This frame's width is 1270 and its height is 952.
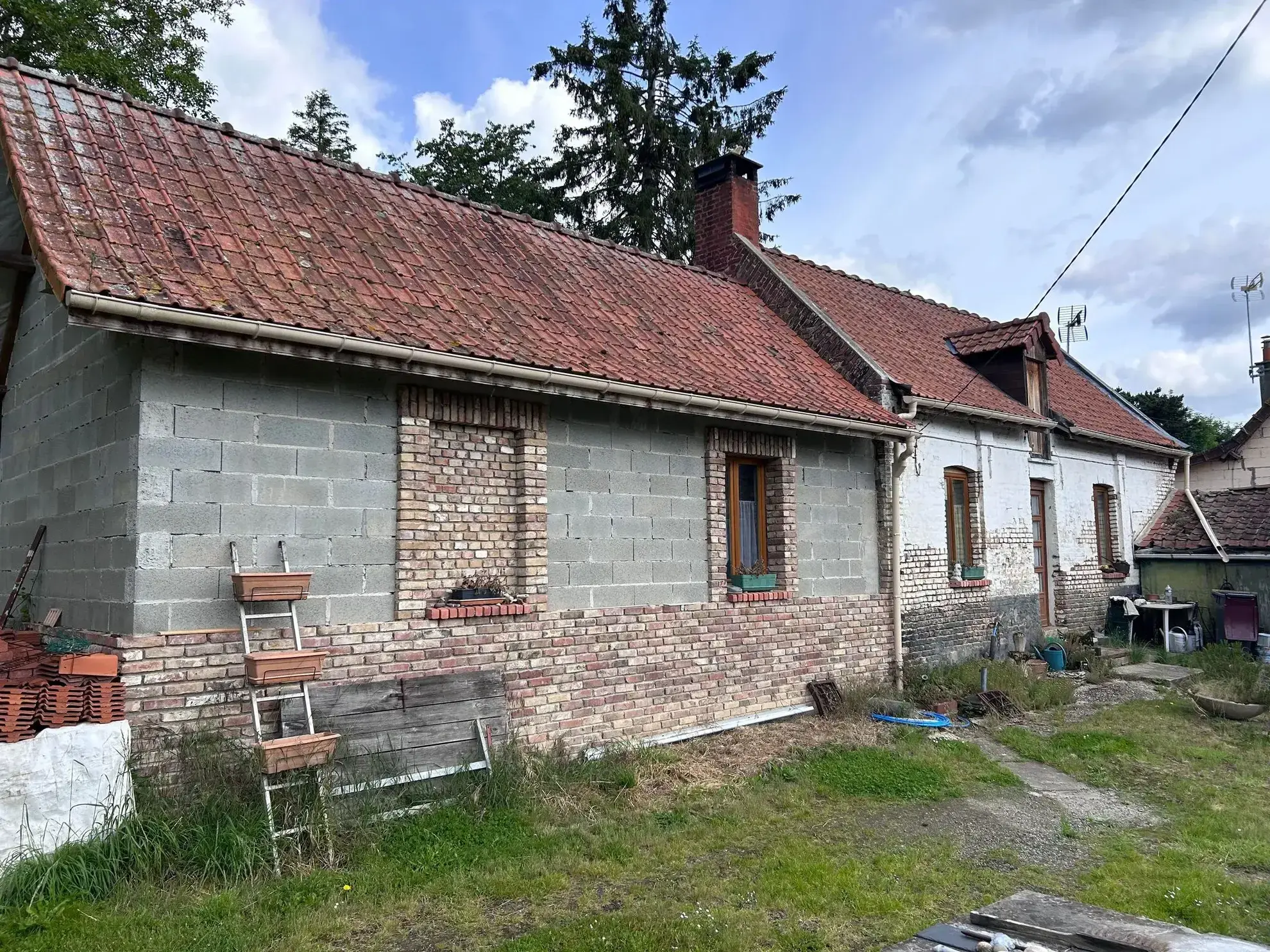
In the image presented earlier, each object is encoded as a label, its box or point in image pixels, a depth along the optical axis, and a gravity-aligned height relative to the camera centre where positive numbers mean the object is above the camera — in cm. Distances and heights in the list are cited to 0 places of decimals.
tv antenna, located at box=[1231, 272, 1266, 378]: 1977 +585
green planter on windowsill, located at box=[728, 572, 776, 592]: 943 -25
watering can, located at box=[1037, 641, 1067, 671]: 1295 -147
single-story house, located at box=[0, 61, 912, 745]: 579 +97
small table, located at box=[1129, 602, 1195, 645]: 1498 -89
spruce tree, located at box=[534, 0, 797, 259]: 2303 +1129
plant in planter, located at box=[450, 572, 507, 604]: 715 -23
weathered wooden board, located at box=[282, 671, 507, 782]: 625 -115
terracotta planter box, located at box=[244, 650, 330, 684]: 554 -64
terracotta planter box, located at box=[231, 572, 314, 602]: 571 -14
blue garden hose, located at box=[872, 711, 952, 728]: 941 -174
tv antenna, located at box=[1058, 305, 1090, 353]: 1940 +509
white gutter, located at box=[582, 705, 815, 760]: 786 -166
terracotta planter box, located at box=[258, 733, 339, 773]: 531 -113
